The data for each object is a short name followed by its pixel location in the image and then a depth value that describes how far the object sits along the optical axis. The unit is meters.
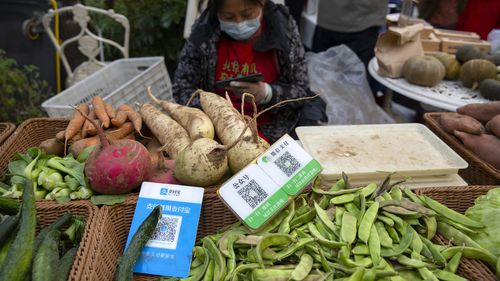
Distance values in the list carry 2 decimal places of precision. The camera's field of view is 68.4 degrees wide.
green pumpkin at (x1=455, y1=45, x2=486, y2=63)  3.00
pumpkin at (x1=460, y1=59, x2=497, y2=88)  2.78
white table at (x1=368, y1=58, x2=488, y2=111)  2.70
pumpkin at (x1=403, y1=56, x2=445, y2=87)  2.84
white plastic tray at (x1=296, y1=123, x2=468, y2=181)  1.69
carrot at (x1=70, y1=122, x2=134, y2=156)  1.77
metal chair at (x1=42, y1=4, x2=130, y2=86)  3.47
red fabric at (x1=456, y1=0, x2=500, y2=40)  4.15
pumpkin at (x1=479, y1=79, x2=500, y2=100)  2.64
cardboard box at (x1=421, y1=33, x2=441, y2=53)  3.38
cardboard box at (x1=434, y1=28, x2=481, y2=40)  3.53
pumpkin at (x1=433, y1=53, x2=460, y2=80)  3.04
